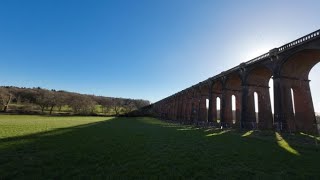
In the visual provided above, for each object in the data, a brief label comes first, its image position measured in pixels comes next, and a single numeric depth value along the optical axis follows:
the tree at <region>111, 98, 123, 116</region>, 69.73
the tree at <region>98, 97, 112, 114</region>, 67.77
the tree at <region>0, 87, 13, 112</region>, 51.78
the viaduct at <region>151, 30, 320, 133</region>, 15.49
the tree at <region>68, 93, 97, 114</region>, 56.48
